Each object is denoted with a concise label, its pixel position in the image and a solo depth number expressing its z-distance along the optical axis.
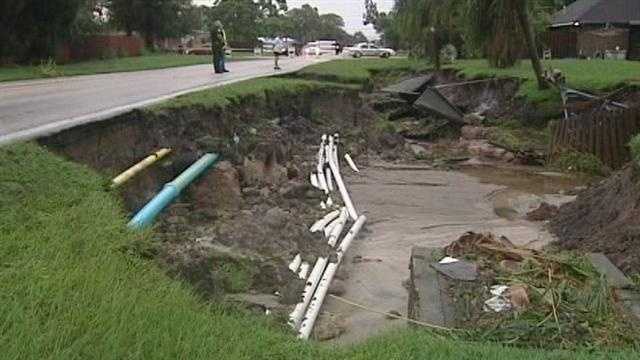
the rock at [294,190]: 14.12
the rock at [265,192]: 13.43
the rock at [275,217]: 11.09
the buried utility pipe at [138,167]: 9.12
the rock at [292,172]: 16.18
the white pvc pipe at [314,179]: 15.83
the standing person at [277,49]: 33.00
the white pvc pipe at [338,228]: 11.53
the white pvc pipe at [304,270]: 9.12
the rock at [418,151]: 23.38
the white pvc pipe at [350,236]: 11.17
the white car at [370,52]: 65.98
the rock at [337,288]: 9.41
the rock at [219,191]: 11.85
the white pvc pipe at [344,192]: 14.07
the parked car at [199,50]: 65.07
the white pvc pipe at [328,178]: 16.33
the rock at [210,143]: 13.23
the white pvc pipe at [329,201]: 14.37
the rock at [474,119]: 26.73
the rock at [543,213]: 14.45
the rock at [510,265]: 8.27
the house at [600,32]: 44.22
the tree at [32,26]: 32.38
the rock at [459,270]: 7.89
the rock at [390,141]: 24.16
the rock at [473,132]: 25.09
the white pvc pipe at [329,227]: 11.92
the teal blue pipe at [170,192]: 8.06
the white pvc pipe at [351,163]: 20.25
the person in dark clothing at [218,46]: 26.07
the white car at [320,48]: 72.07
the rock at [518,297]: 7.03
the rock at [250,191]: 13.25
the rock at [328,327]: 7.56
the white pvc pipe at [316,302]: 7.31
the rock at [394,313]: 8.12
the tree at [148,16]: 62.81
